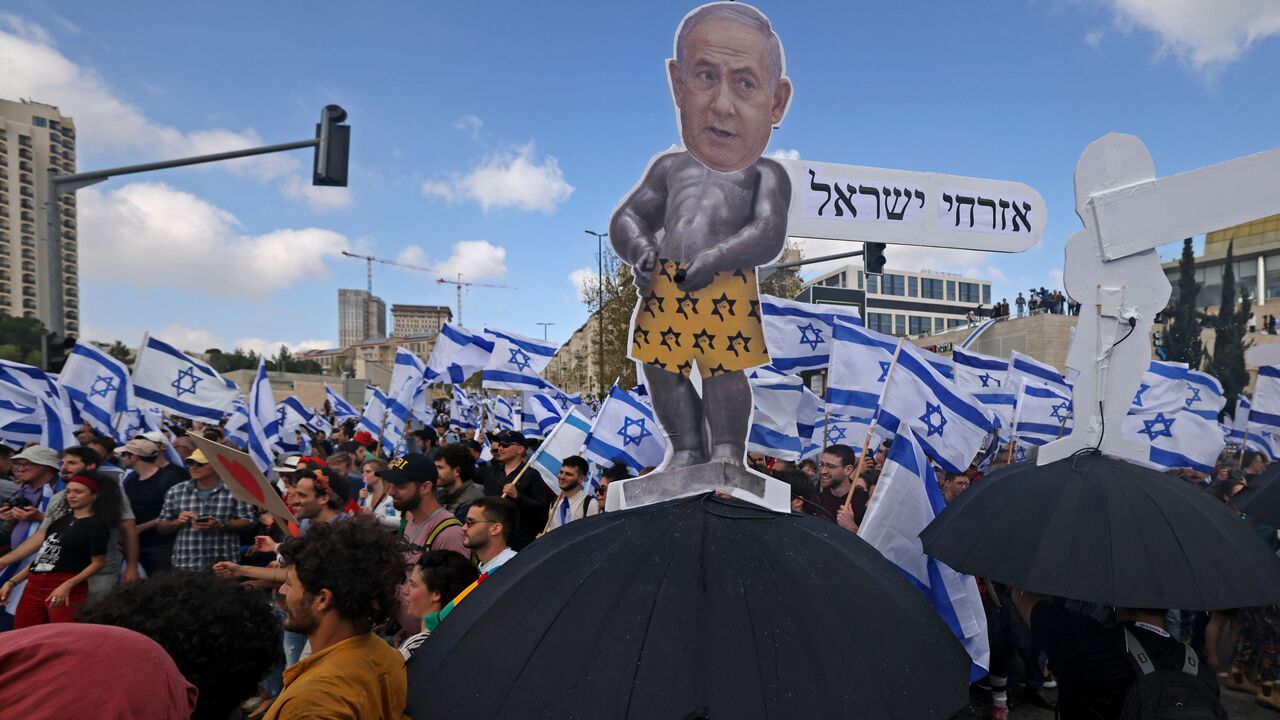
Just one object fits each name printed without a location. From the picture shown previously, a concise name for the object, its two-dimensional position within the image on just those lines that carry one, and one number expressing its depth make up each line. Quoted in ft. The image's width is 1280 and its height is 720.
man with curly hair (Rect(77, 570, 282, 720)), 6.29
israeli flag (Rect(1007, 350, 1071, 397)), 30.27
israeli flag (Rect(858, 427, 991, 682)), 12.53
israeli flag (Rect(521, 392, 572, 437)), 39.50
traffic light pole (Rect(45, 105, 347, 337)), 30.63
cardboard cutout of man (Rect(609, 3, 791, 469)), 11.19
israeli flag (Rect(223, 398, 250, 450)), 50.35
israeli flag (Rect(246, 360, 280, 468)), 31.55
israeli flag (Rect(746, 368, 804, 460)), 21.81
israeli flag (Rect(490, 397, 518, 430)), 50.88
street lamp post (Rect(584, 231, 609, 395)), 79.92
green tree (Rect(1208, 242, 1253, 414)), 130.21
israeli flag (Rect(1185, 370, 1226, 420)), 34.83
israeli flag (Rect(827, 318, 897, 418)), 20.26
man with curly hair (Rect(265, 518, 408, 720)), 6.98
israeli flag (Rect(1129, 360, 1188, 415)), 32.86
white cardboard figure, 11.89
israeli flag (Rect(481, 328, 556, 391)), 37.81
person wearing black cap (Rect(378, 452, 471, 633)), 15.67
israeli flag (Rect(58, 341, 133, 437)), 32.12
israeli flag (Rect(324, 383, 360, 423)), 66.45
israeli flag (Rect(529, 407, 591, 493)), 22.61
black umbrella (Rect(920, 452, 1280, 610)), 8.59
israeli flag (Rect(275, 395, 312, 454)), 59.77
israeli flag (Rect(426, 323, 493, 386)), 38.96
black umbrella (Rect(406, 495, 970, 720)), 5.73
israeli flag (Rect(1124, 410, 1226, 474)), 30.68
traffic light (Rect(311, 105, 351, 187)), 32.30
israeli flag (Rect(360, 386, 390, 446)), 48.26
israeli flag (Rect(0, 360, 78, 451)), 30.27
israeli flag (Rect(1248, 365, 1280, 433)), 28.99
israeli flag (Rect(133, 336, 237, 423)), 32.30
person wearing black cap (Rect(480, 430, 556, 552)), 20.57
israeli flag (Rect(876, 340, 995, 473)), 17.24
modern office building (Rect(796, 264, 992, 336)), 316.60
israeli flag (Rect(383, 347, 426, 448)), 39.63
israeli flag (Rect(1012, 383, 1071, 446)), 30.07
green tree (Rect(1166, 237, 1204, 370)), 133.69
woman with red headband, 17.16
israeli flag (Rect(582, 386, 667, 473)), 22.06
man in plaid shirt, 18.17
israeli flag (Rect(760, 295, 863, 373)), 20.59
